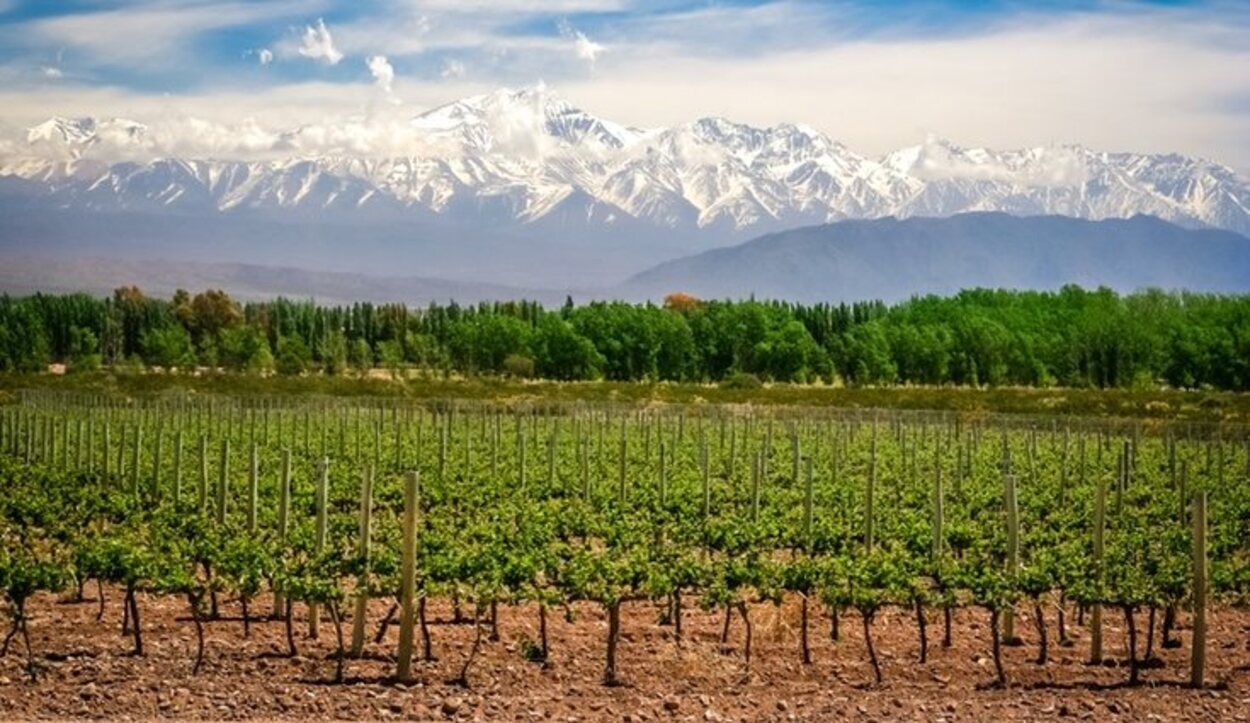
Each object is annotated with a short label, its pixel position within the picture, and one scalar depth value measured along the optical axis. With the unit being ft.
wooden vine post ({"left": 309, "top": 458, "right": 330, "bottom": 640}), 61.41
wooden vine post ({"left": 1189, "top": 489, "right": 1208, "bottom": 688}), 56.39
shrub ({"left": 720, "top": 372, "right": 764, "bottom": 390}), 331.67
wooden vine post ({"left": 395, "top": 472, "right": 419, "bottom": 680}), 54.75
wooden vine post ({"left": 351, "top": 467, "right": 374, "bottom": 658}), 57.16
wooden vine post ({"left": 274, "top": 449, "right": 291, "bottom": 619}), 65.56
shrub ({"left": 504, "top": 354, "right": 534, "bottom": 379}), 364.38
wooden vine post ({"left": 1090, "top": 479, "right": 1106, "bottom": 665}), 60.90
